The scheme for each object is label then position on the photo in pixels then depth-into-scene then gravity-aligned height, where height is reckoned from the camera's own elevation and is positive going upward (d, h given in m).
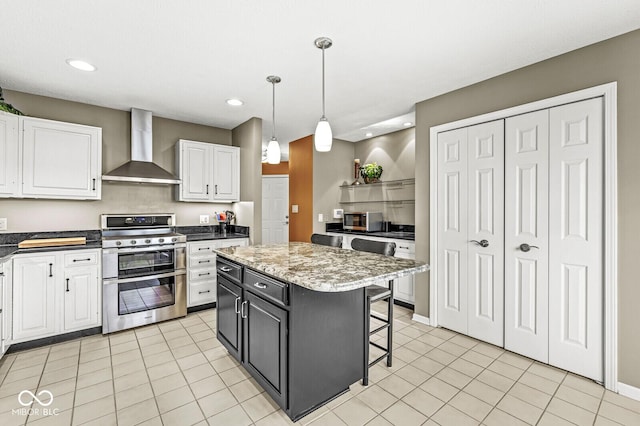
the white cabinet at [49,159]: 2.83 +0.53
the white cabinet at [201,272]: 3.64 -0.75
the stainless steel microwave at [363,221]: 4.47 -0.14
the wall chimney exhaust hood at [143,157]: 3.49 +0.67
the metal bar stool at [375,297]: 2.12 -0.64
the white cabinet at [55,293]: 2.67 -0.77
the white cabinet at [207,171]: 3.86 +0.54
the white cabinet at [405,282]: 3.68 -0.89
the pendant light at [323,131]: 2.16 +0.59
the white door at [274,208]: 6.53 +0.08
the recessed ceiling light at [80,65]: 2.44 +1.23
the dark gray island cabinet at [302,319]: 1.70 -0.68
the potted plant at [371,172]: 4.83 +0.64
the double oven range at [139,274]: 3.05 -0.68
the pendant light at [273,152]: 2.56 +0.52
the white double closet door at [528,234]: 2.22 -0.19
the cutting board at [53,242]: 2.77 -0.30
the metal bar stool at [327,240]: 2.92 -0.29
